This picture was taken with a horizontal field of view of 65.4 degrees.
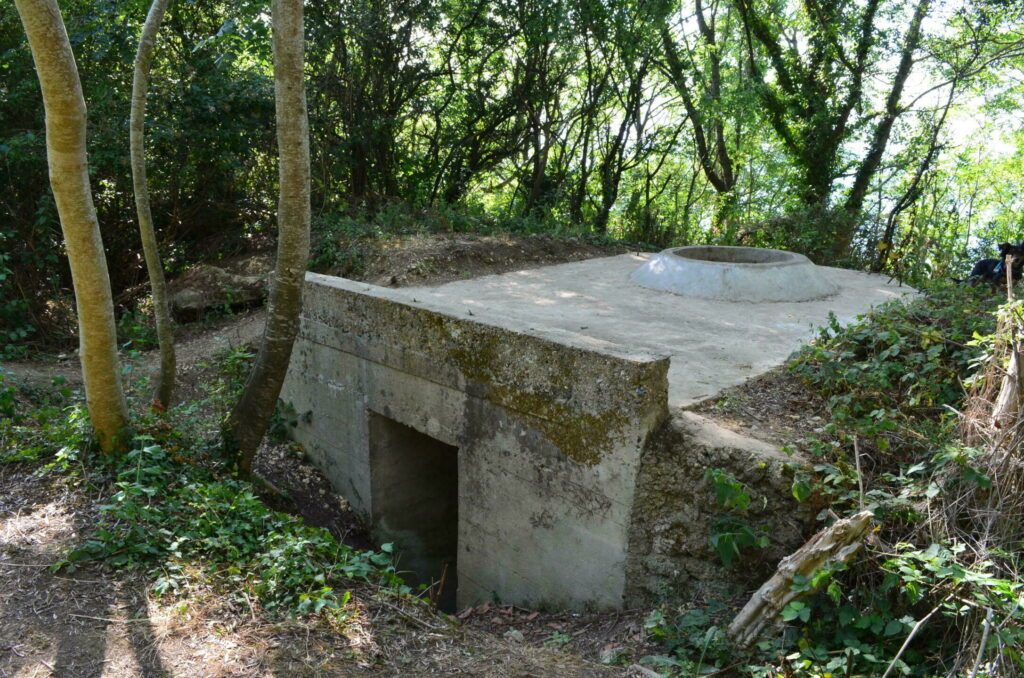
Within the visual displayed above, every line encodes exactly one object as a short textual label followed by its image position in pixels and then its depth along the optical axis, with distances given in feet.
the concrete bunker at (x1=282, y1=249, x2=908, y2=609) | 14.23
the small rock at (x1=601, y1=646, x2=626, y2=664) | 12.89
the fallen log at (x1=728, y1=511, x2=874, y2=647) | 11.37
